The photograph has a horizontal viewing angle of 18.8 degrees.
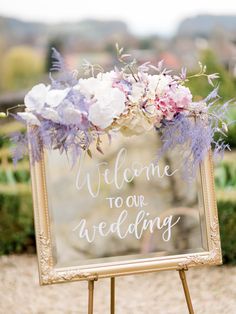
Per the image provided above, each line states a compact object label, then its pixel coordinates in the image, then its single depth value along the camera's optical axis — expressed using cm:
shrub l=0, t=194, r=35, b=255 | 515
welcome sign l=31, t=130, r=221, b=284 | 243
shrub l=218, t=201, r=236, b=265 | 467
